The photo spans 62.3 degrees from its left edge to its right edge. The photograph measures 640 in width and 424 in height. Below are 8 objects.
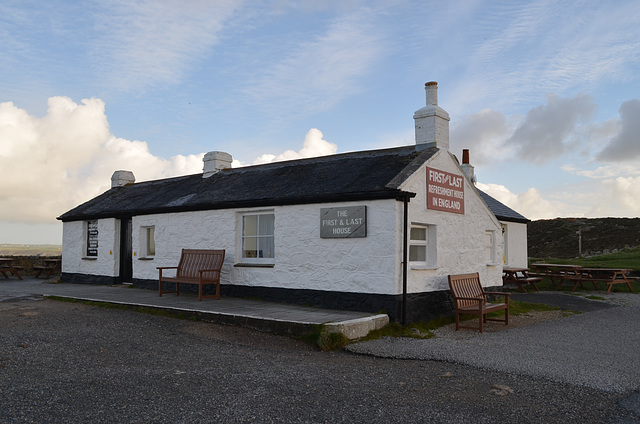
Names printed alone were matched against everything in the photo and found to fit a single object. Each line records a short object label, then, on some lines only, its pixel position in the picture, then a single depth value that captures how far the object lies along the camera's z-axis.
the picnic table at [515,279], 17.03
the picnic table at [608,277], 16.73
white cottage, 9.91
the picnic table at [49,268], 19.52
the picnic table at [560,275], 17.61
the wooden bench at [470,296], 9.68
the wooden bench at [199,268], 11.79
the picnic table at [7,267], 18.02
